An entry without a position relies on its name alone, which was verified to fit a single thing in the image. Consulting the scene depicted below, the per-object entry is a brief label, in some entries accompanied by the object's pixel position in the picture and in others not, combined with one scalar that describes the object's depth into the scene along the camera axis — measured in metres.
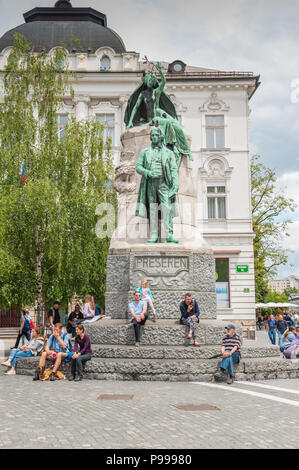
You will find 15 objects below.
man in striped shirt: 9.12
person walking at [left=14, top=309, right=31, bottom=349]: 16.34
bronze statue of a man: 12.03
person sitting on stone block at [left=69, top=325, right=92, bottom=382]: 9.54
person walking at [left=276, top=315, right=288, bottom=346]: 22.78
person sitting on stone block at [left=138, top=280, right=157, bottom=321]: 10.66
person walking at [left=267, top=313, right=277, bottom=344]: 23.94
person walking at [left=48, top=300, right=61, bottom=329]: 16.53
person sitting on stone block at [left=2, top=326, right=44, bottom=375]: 11.27
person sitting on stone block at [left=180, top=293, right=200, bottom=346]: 10.18
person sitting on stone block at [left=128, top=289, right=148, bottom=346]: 10.16
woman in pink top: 13.53
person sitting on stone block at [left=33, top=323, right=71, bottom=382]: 9.84
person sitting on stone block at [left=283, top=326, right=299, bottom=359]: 11.89
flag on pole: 18.58
